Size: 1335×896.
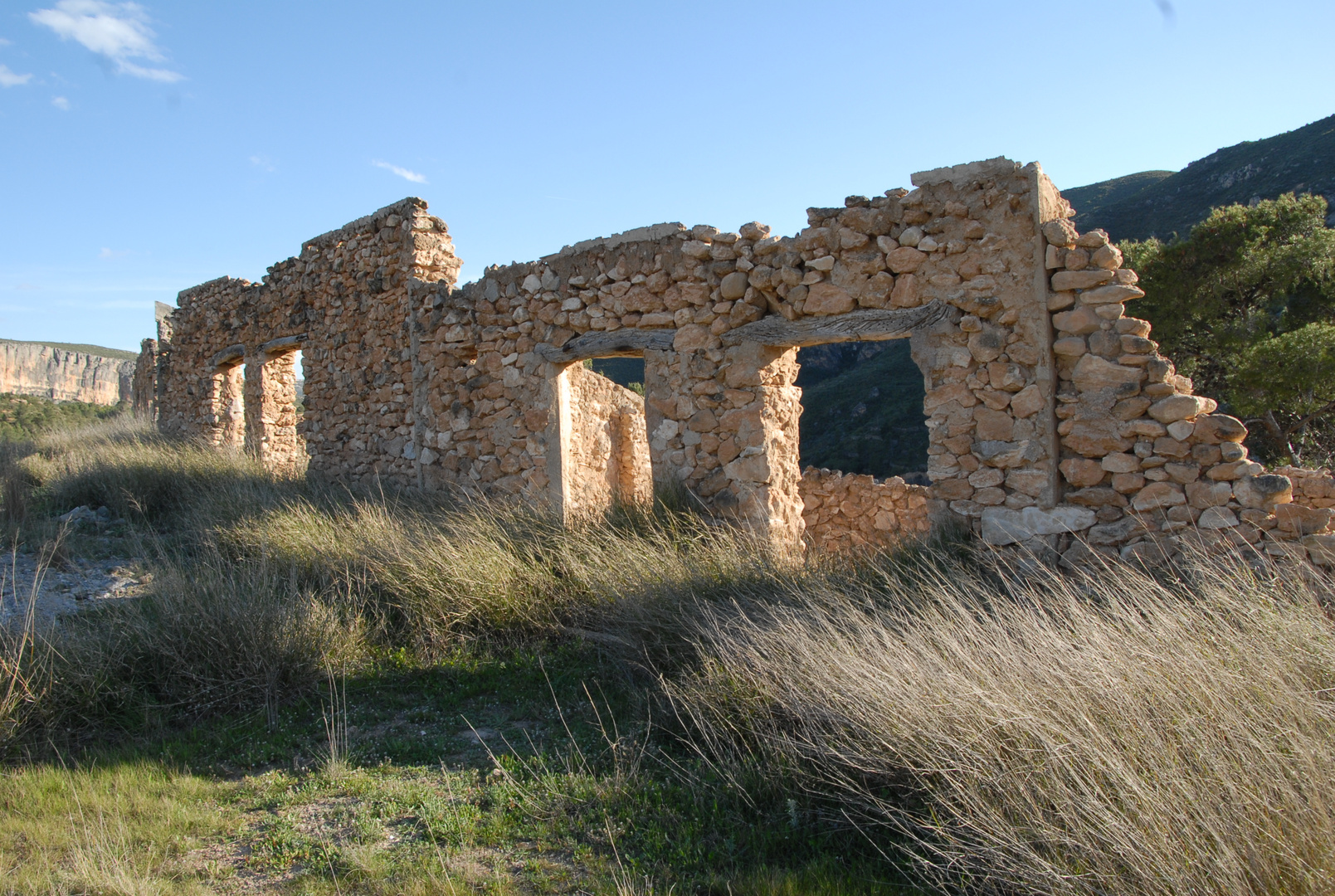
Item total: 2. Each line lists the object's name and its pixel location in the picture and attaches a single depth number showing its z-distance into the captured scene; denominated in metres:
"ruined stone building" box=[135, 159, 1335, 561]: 4.61
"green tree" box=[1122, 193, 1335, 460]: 10.08
